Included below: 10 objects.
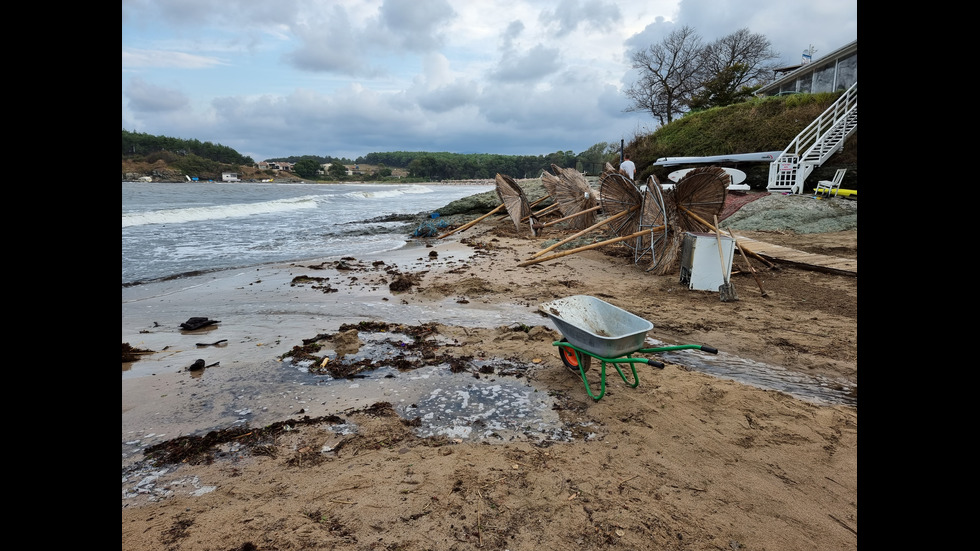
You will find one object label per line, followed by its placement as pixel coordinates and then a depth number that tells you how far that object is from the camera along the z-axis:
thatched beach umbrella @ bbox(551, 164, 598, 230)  16.50
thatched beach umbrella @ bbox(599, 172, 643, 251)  11.01
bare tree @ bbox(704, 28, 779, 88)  38.91
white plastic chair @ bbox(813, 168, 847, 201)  16.56
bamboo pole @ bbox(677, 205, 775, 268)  9.24
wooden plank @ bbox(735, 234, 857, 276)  9.04
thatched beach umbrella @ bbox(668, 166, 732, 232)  9.32
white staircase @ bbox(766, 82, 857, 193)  18.20
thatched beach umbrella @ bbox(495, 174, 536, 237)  16.52
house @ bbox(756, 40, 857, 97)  24.25
